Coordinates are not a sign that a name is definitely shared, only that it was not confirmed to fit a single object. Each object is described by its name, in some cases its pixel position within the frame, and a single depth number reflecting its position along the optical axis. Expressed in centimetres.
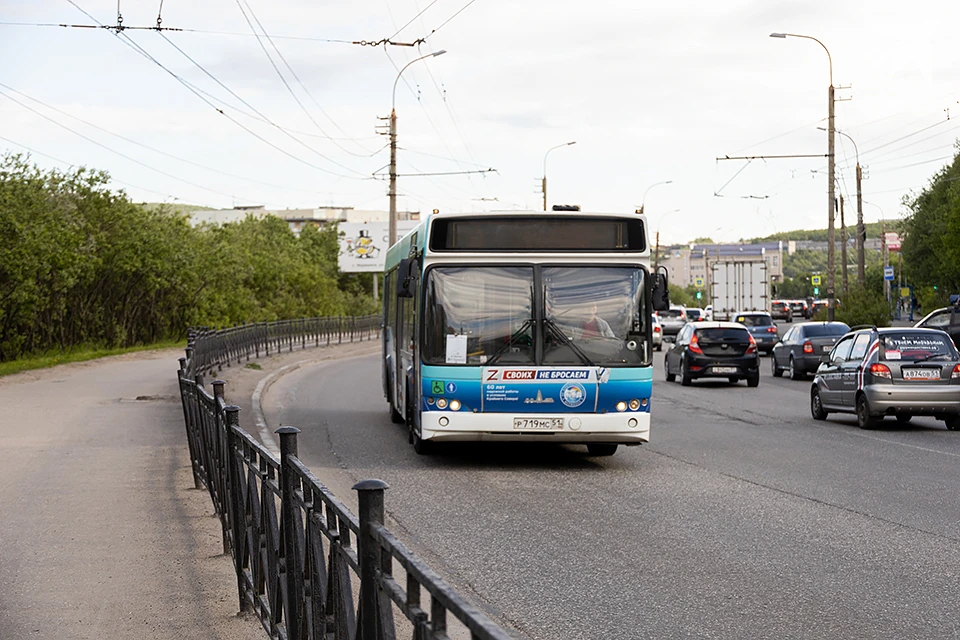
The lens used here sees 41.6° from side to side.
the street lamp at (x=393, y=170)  4831
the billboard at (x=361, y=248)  9962
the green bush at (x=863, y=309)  4609
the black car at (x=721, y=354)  3097
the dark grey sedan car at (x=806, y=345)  3350
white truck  6050
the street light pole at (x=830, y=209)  4225
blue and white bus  1358
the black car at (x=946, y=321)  3456
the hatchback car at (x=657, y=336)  5459
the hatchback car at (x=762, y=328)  4703
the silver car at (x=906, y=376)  1917
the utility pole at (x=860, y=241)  5068
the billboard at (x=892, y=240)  13348
